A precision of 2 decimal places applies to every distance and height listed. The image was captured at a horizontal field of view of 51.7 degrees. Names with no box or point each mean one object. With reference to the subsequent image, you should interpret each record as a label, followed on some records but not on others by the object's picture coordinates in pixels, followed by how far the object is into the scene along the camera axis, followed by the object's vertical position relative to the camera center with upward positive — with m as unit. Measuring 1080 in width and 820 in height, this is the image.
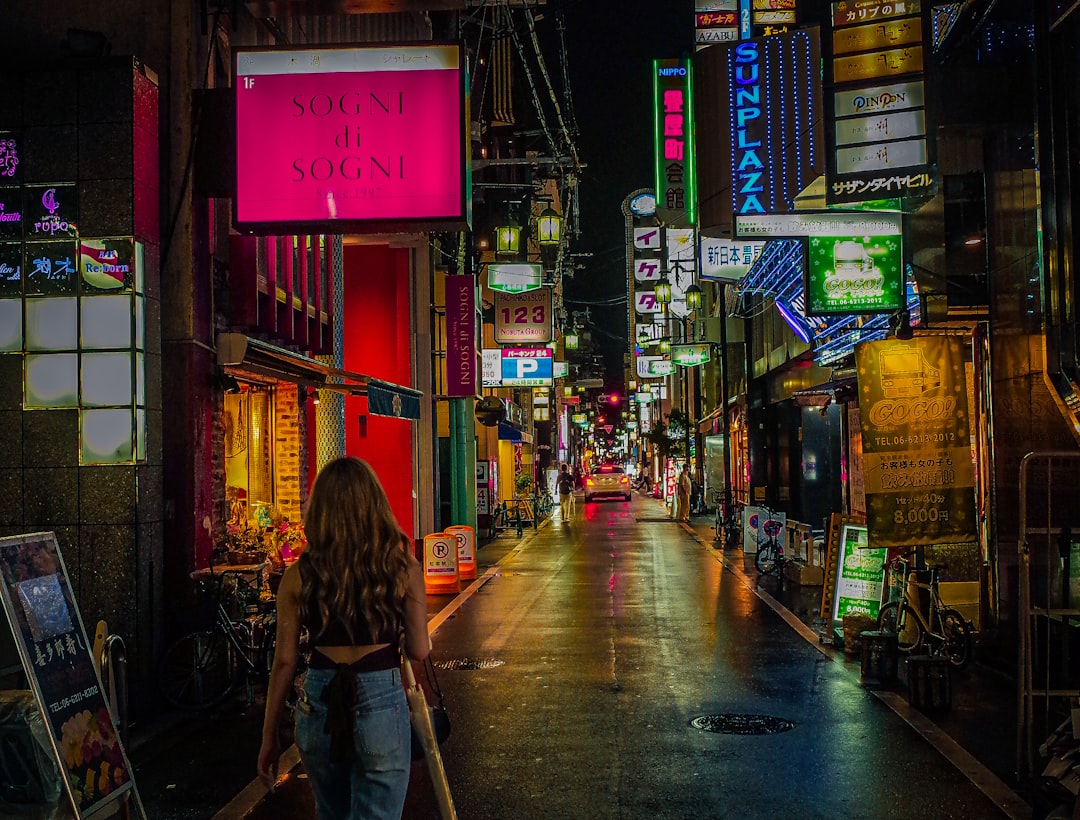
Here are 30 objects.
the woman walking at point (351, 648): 4.34 -0.72
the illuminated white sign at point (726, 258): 25.56 +4.66
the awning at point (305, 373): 12.37 +1.20
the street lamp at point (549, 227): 27.88 +5.93
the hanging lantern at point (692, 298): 34.16 +5.01
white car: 68.81 -1.35
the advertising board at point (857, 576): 13.36 -1.44
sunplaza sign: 16.83 +5.37
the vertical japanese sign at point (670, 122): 28.73 +9.04
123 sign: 33.22 +4.39
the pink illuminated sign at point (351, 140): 11.43 +3.38
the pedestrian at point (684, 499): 43.37 -1.50
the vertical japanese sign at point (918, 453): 11.40 +0.04
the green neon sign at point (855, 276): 15.15 +2.51
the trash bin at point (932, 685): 10.02 -2.06
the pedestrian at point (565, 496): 51.34 -1.82
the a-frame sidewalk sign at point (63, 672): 5.69 -1.07
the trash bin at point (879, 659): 11.34 -2.06
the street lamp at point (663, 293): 44.94 +6.80
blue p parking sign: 32.91 +2.88
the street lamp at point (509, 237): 27.28 +5.56
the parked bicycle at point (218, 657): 10.46 -1.81
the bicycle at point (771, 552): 21.55 -1.84
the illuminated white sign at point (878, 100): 12.41 +4.10
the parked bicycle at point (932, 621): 11.86 -1.79
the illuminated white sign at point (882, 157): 12.43 +3.44
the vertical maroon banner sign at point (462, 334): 26.58 +3.11
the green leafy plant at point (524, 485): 43.90 -0.85
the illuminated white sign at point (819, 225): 15.28 +3.31
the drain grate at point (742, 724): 9.37 -2.28
